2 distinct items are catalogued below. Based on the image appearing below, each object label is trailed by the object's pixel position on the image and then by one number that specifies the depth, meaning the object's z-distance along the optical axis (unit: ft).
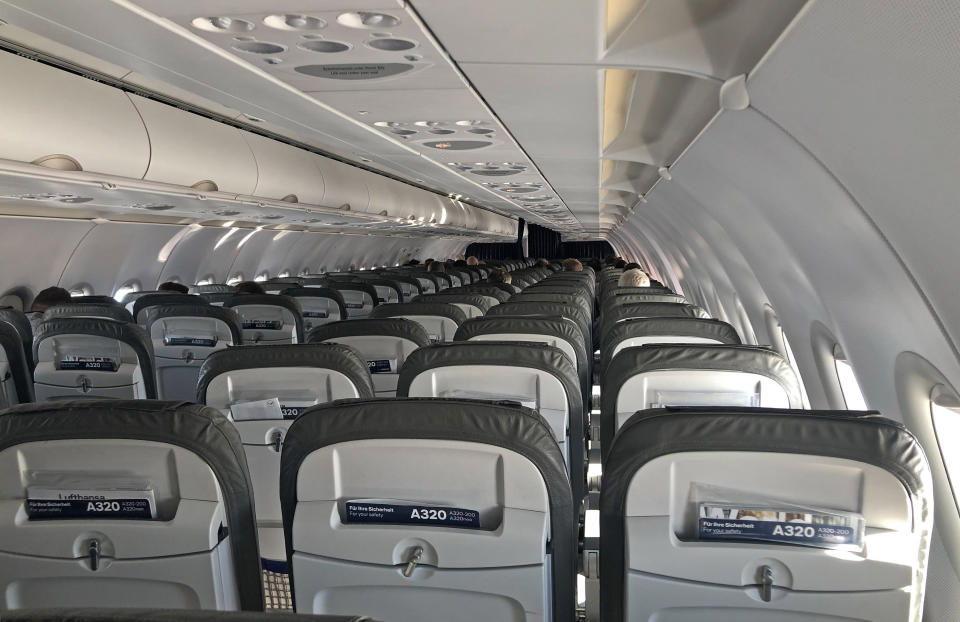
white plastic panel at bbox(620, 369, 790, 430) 12.05
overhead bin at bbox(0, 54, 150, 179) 16.16
